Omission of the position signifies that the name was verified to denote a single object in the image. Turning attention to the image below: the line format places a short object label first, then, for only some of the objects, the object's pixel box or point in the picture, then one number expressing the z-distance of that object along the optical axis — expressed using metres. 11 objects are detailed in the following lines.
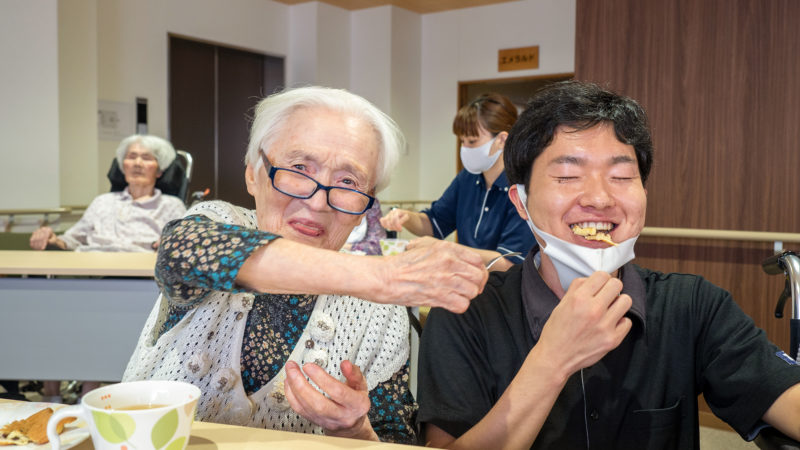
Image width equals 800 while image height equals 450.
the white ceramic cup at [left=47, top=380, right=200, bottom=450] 0.65
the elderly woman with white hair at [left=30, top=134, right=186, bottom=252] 3.88
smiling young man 1.05
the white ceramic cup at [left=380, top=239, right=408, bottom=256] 2.94
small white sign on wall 5.29
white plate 0.77
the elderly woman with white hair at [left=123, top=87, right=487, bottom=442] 1.08
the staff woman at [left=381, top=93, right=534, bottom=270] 2.88
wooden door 6.03
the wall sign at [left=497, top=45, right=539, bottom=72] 6.66
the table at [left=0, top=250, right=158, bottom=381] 2.32
